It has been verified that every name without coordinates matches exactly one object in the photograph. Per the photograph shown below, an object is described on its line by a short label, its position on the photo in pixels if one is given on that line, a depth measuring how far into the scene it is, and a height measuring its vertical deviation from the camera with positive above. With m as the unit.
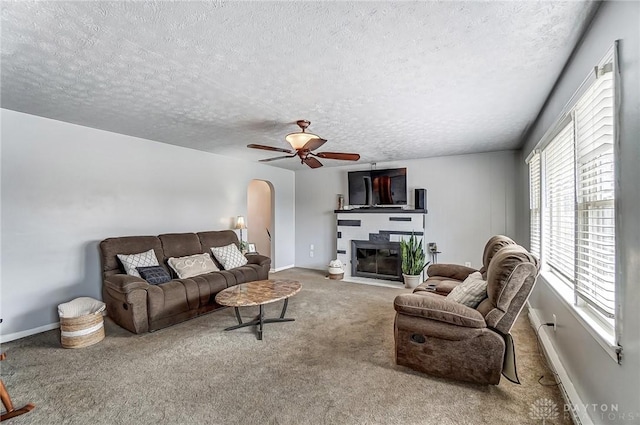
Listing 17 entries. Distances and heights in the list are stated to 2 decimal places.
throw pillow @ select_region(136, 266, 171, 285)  3.53 -0.76
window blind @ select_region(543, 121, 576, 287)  2.29 +0.10
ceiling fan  3.08 +0.76
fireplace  5.75 -0.93
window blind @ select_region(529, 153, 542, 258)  3.46 +0.16
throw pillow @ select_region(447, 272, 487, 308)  2.35 -0.66
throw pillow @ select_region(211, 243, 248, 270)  4.48 -0.67
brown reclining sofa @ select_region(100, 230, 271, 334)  3.14 -0.89
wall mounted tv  5.71 +0.56
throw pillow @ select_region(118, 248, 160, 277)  3.56 -0.59
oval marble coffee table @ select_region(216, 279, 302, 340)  2.97 -0.88
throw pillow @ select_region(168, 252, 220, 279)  3.91 -0.72
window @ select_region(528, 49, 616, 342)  1.52 +0.12
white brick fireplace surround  5.57 -0.30
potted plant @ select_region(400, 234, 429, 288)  5.24 -0.87
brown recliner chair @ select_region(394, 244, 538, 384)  2.04 -0.85
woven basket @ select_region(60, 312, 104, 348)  2.81 -1.15
